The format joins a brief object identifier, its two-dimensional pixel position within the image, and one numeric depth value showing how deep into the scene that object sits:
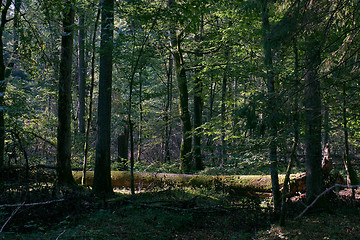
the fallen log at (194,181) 9.91
